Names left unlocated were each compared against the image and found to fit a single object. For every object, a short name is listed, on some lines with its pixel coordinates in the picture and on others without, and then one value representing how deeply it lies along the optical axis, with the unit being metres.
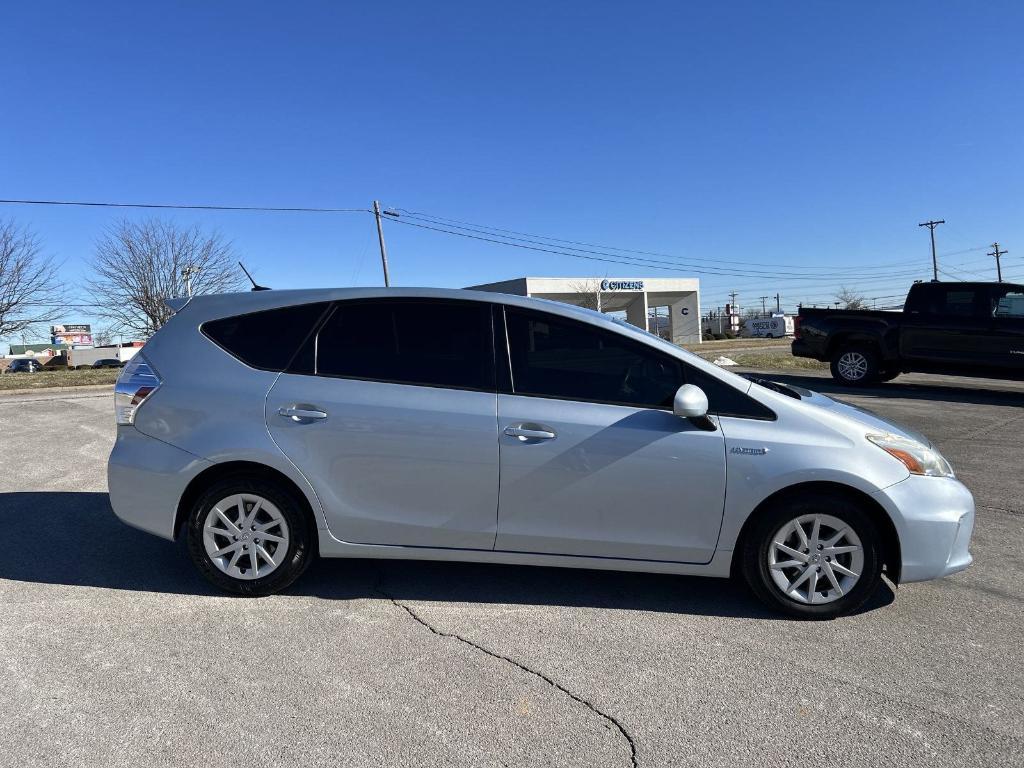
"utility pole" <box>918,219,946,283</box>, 64.00
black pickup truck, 11.66
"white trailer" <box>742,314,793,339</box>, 76.62
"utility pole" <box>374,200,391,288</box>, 31.61
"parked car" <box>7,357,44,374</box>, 48.34
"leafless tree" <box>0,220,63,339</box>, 28.39
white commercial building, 55.31
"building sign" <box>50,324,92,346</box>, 96.75
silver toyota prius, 3.46
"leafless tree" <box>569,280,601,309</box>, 55.19
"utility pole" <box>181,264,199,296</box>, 31.62
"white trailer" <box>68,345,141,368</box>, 57.01
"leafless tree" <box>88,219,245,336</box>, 31.36
